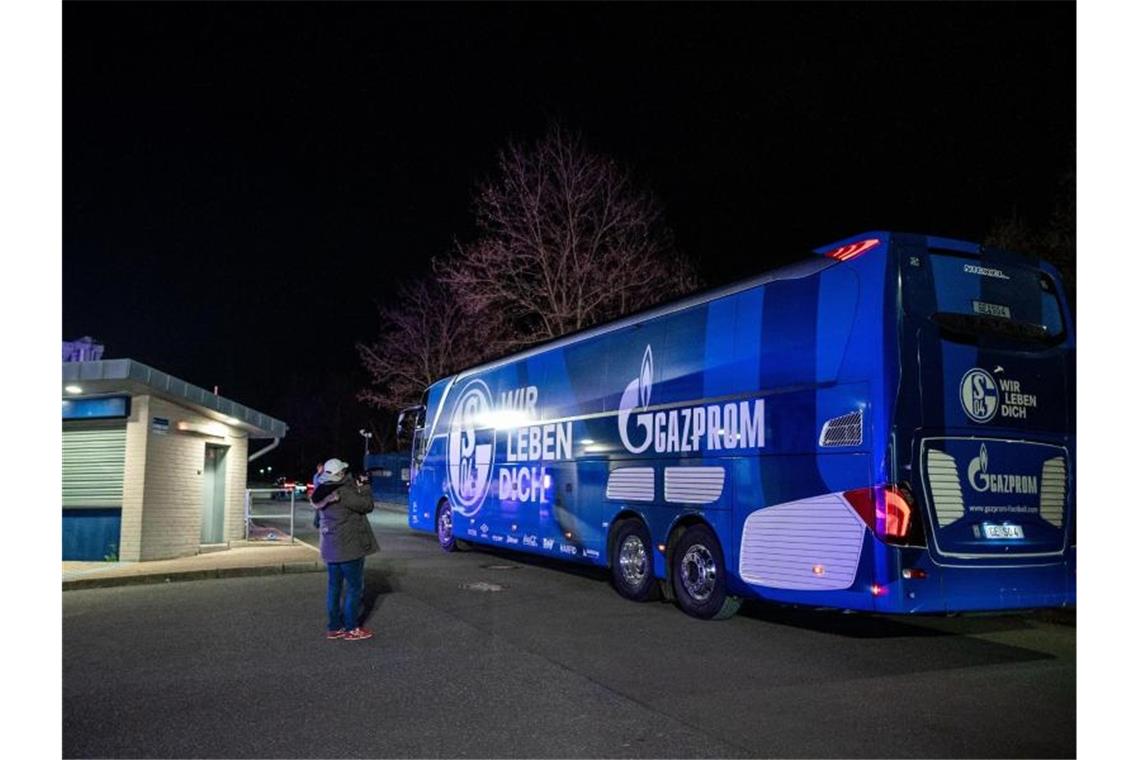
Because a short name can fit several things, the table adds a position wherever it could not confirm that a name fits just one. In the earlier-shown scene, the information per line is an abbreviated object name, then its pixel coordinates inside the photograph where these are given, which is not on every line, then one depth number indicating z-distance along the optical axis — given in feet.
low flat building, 48.85
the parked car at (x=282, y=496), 185.96
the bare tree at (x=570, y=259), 91.97
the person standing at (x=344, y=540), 27.71
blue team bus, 24.39
